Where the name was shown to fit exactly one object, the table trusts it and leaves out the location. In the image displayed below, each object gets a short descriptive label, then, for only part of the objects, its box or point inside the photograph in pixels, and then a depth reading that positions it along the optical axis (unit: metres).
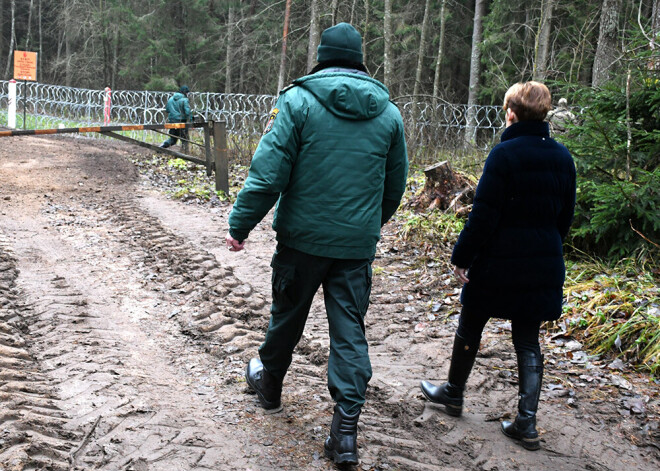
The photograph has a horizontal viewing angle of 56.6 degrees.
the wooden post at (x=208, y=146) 10.94
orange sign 18.64
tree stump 8.62
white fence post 19.14
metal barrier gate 10.72
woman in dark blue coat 3.20
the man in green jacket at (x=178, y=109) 17.52
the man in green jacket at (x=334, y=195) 2.94
